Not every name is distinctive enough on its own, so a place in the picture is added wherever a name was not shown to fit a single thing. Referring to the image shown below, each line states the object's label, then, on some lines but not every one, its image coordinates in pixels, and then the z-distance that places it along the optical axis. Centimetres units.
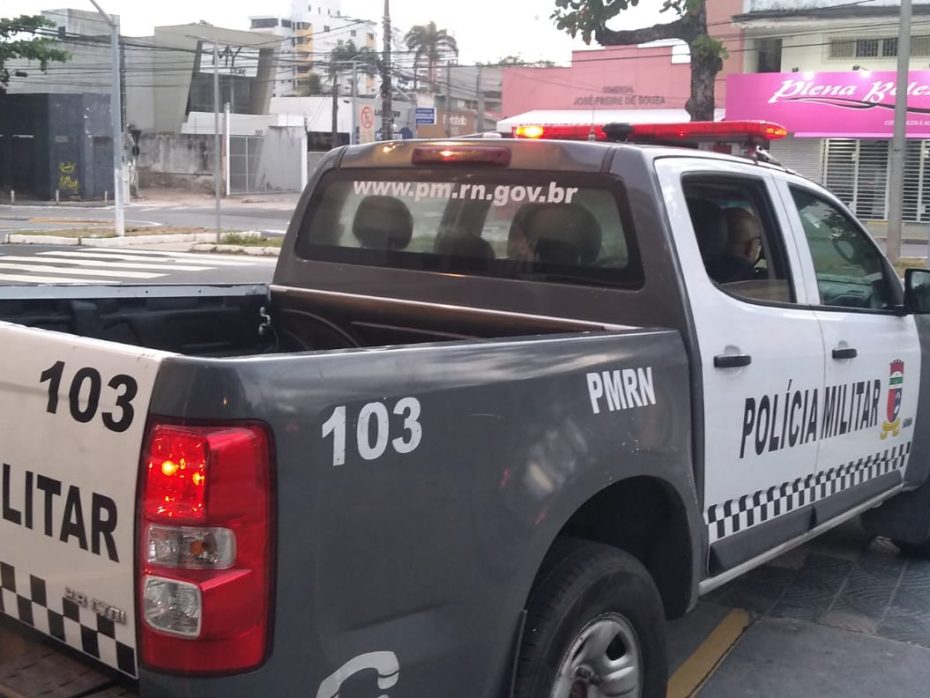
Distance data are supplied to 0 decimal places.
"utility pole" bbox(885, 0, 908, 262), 1786
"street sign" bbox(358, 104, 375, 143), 2816
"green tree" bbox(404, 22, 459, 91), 9175
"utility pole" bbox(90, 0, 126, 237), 2731
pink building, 3622
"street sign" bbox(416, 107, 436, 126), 3759
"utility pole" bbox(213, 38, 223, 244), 2436
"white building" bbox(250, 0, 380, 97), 12050
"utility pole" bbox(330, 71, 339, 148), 5731
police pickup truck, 212
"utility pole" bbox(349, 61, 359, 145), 3397
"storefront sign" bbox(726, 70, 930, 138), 2948
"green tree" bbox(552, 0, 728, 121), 2061
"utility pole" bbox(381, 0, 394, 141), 4131
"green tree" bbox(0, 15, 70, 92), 3884
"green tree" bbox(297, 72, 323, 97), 8658
